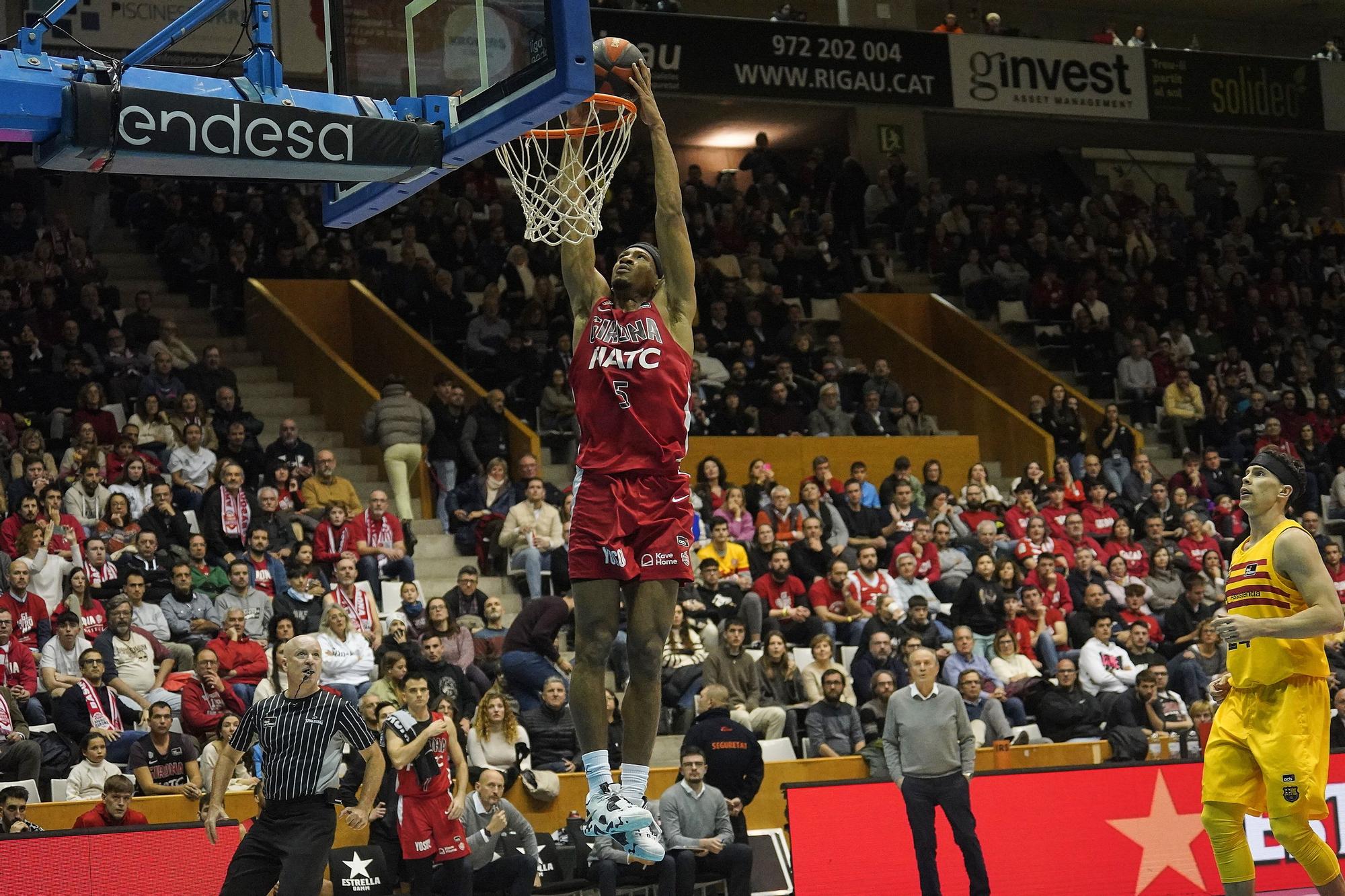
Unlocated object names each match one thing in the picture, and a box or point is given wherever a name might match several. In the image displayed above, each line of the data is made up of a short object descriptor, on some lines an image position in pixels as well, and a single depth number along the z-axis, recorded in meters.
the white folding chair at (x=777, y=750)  13.31
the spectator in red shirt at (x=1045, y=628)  15.38
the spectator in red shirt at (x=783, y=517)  16.26
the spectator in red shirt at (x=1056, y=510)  17.92
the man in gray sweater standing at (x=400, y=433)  16.52
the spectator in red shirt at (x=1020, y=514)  17.44
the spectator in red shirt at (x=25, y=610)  12.45
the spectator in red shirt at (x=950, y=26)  24.23
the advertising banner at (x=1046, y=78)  24.00
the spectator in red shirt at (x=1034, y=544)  16.95
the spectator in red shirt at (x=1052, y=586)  16.20
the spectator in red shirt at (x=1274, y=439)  20.67
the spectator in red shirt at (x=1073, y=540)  17.33
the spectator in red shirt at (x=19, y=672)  11.79
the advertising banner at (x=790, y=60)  21.95
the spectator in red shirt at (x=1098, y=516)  18.33
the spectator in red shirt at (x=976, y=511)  17.84
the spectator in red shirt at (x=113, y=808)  10.60
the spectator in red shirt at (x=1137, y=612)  16.17
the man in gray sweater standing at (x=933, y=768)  11.07
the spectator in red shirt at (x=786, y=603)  14.97
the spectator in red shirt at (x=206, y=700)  12.09
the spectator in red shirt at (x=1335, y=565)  17.45
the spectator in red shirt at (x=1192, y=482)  19.45
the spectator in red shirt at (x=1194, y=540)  17.86
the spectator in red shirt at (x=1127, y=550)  17.56
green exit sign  24.89
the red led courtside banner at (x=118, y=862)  9.64
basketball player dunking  5.90
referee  8.26
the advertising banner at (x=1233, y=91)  25.11
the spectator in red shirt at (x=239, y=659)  12.66
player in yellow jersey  7.36
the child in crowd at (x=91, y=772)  11.20
